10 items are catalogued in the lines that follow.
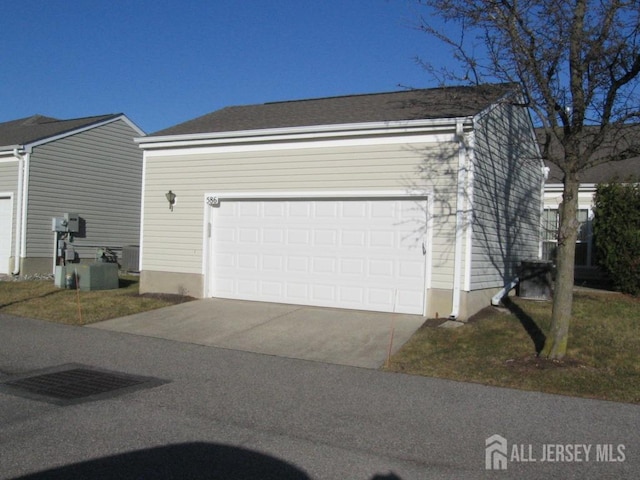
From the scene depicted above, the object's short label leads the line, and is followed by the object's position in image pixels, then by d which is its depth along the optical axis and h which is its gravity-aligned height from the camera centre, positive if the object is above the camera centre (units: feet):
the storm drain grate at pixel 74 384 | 21.39 -6.44
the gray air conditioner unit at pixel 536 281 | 41.75 -2.93
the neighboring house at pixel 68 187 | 58.23 +3.28
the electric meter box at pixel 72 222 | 59.67 -0.41
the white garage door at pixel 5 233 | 59.16 -1.84
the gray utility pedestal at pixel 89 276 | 48.52 -4.76
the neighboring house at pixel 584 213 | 55.52 +2.71
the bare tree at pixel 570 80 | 26.32 +7.32
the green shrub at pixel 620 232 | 41.60 +0.73
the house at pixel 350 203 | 35.68 +1.80
